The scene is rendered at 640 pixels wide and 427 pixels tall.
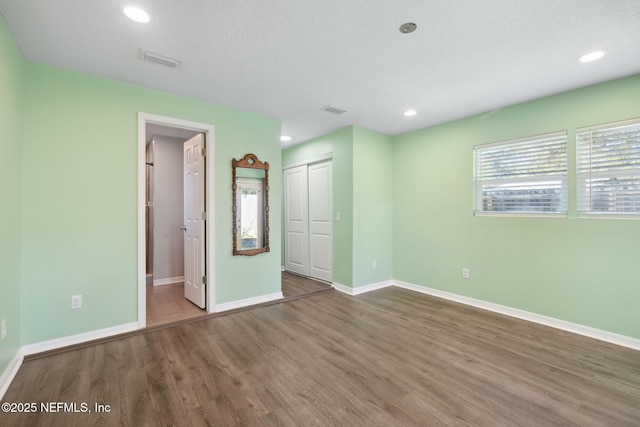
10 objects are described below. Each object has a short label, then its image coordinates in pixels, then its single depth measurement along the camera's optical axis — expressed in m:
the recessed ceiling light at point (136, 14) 1.85
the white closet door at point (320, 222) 4.77
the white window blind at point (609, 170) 2.68
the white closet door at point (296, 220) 5.29
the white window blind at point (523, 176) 3.12
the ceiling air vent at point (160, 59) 2.35
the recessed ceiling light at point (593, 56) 2.29
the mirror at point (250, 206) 3.63
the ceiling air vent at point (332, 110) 3.56
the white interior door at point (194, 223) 3.51
